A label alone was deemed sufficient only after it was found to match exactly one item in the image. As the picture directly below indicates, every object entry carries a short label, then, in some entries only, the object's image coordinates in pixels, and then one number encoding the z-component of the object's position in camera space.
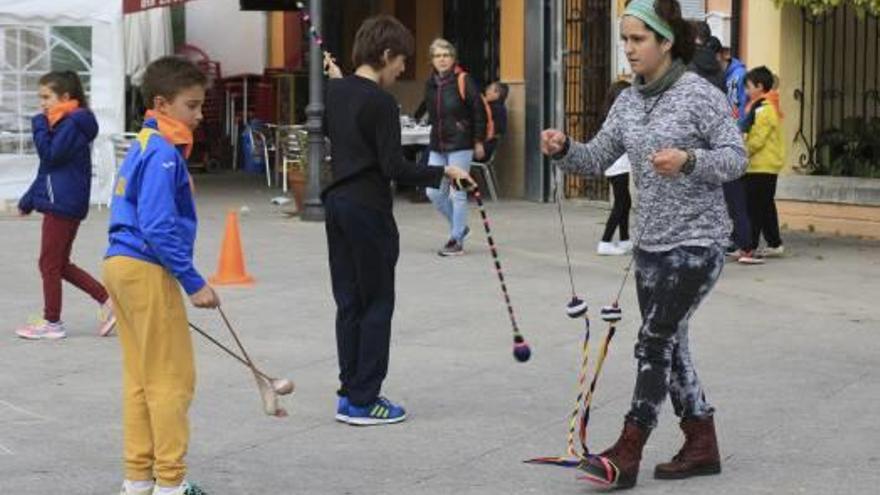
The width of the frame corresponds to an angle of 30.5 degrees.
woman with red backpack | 13.22
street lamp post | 15.98
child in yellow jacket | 12.68
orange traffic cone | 11.61
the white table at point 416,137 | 18.09
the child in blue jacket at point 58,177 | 9.13
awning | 17.39
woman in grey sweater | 5.80
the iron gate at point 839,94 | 14.94
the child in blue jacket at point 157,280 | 5.51
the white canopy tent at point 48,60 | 17.52
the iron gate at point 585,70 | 17.38
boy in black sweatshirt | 6.93
